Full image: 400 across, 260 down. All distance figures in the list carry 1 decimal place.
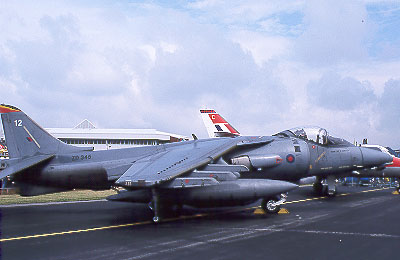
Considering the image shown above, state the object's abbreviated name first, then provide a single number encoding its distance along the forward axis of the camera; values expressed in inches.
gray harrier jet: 460.1
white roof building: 2524.6
